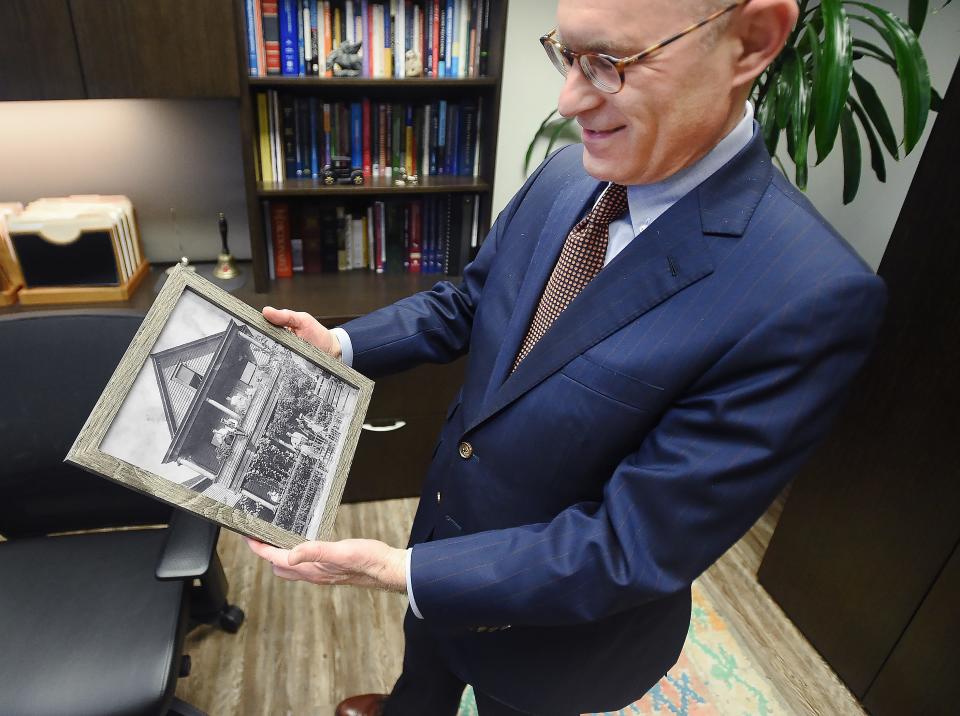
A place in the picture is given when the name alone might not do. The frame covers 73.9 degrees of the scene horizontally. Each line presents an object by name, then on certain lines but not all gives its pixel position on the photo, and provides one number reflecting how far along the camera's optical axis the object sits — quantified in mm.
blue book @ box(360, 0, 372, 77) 1727
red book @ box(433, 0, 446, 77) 1762
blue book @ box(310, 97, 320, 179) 1838
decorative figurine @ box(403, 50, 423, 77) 1795
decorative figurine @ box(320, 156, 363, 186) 1885
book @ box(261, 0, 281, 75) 1654
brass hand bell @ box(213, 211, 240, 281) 2008
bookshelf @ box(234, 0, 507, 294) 1705
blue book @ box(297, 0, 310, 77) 1697
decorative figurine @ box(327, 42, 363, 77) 1729
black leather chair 1072
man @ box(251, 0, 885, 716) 668
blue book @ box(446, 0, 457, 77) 1770
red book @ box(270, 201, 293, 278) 1943
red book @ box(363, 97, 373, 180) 1889
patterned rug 1649
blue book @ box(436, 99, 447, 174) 1933
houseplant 1350
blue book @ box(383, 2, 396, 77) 1744
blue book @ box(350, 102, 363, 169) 1884
